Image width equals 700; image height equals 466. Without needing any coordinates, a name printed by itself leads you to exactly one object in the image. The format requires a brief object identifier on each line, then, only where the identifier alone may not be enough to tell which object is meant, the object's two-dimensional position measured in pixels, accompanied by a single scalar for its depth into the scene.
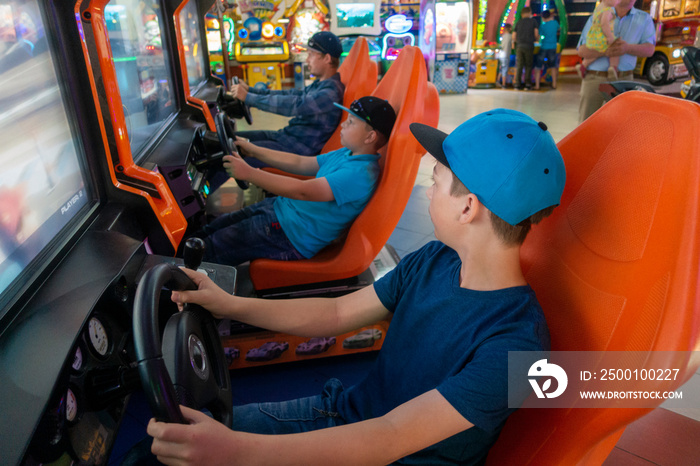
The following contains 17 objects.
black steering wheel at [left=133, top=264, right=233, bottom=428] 0.65
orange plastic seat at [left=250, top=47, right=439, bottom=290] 1.87
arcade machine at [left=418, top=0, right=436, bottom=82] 9.12
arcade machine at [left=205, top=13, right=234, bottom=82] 7.12
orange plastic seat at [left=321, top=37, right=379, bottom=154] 3.24
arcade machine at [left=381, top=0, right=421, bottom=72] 9.62
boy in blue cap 0.81
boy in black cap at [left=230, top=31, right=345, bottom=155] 3.29
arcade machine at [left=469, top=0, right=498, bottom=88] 10.36
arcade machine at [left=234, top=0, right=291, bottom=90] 8.20
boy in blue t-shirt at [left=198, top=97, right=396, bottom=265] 1.93
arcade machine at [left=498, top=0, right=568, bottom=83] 9.79
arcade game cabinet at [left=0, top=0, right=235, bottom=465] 0.75
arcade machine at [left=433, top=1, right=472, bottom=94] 9.30
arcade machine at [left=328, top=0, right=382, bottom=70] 8.18
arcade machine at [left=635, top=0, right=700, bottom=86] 8.89
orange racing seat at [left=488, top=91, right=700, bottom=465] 0.75
